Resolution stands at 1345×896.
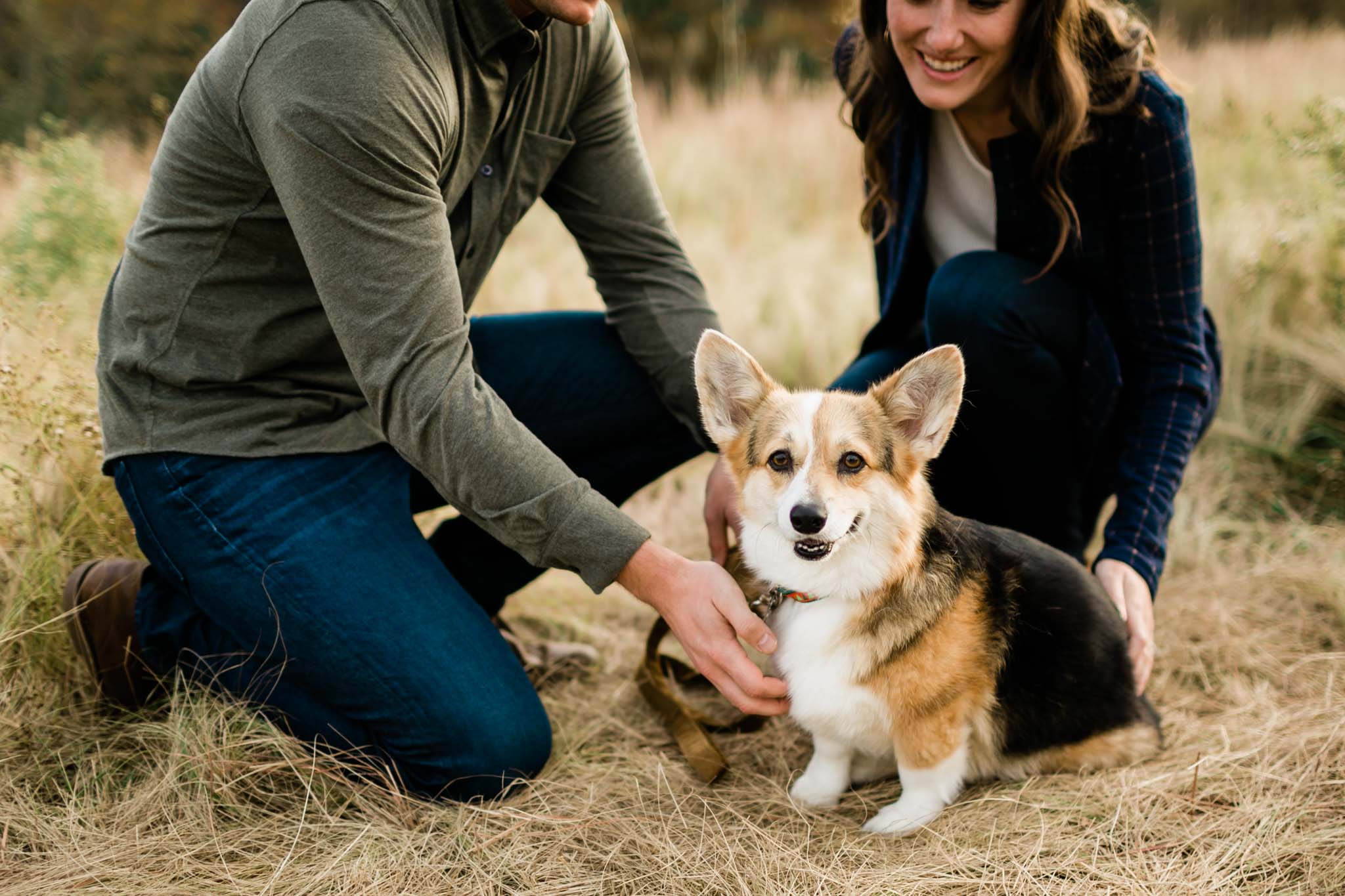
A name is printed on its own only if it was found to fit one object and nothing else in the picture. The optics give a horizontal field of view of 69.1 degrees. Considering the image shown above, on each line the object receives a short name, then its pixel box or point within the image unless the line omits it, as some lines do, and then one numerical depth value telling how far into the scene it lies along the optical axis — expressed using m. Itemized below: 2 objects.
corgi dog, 1.94
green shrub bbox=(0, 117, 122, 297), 3.64
